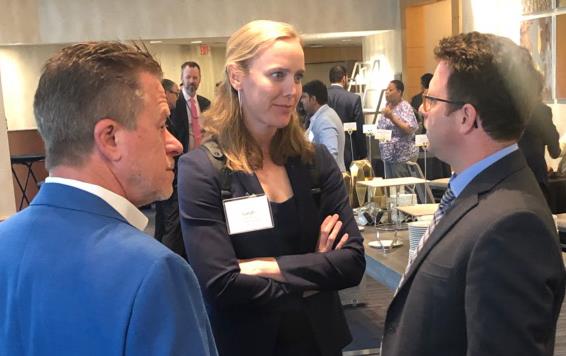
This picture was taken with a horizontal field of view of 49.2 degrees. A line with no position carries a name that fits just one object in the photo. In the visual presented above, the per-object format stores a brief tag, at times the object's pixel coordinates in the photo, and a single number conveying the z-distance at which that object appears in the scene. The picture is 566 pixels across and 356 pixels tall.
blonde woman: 1.41
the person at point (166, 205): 4.08
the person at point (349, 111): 6.43
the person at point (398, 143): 6.00
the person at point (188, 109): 4.79
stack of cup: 2.05
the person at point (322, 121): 4.95
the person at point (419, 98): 6.70
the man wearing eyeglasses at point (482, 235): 1.06
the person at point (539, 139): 3.90
